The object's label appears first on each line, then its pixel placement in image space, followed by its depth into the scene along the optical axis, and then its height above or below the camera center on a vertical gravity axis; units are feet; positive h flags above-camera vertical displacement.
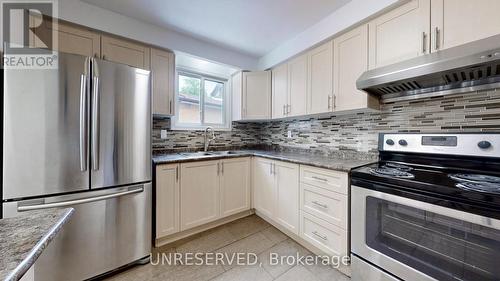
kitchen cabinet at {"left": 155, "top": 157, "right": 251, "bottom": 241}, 6.29 -2.05
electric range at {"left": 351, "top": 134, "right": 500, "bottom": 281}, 3.11 -1.36
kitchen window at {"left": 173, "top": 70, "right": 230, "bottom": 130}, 9.04 +1.82
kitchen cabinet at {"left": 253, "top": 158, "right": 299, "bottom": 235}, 6.54 -2.03
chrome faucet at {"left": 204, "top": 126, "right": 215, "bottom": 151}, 9.43 +0.03
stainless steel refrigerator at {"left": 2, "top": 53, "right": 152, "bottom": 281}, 4.00 -0.48
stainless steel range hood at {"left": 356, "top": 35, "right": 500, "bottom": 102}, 3.44 +1.40
